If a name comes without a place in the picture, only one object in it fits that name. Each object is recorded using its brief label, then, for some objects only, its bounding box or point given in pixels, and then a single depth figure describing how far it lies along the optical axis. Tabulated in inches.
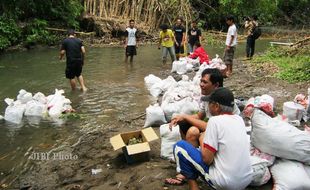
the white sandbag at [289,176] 146.7
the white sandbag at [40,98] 295.3
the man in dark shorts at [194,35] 491.2
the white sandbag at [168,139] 190.2
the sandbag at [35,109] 284.5
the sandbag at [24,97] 292.5
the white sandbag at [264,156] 158.1
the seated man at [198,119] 157.2
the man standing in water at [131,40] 500.4
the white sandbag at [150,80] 359.3
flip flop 161.5
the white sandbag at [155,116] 235.8
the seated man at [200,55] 452.8
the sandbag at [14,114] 275.1
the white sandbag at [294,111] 227.8
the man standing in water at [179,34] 493.9
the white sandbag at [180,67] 434.1
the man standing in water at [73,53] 354.3
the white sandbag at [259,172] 152.0
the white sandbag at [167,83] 329.0
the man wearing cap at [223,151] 132.0
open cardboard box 184.7
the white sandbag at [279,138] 154.3
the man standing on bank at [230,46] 406.6
